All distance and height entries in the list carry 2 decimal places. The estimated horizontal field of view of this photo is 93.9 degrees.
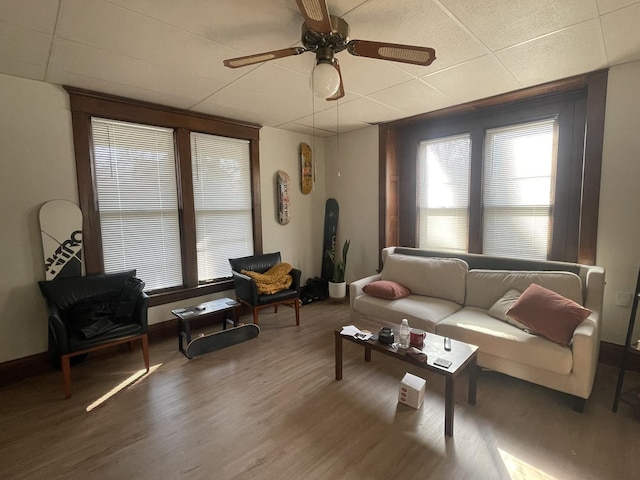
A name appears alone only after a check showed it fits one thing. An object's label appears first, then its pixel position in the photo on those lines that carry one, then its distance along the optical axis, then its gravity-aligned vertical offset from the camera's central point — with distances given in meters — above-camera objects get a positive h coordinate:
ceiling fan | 1.59 +0.89
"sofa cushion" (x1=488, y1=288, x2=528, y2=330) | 2.42 -0.82
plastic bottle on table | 2.14 -0.90
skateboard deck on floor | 2.86 -1.27
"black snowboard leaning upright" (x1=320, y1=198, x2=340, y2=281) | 4.70 -0.36
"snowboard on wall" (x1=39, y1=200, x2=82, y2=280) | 2.60 -0.19
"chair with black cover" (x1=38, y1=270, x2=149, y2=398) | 2.25 -0.83
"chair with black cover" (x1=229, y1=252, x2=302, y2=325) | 3.30 -0.85
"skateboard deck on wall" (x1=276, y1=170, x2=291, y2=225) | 4.26 +0.24
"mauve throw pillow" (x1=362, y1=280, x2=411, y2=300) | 3.06 -0.83
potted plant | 4.43 -1.05
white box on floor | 2.06 -1.26
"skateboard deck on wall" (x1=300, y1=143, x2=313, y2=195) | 4.50 +0.67
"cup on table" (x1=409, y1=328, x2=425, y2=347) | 2.12 -0.91
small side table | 2.86 -0.97
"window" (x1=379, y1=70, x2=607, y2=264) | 2.70 +0.39
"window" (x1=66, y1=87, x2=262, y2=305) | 2.87 +0.25
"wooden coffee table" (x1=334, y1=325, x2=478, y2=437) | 1.80 -0.98
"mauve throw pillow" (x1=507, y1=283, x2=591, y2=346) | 2.06 -0.76
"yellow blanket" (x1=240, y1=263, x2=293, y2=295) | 3.41 -0.77
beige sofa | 1.99 -0.91
